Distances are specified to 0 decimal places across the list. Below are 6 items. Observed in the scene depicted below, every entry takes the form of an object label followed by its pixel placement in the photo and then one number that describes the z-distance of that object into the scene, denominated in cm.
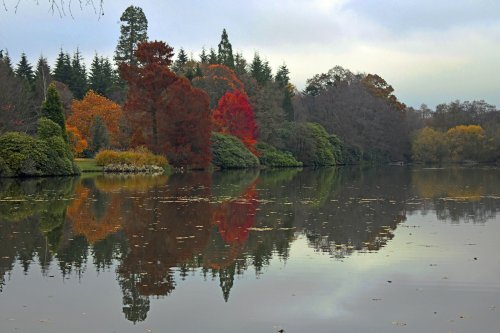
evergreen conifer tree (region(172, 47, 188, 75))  9668
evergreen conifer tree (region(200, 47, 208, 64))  9839
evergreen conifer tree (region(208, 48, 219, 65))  9019
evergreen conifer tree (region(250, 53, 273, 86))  8831
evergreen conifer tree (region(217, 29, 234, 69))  8569
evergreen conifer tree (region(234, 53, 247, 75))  8512
